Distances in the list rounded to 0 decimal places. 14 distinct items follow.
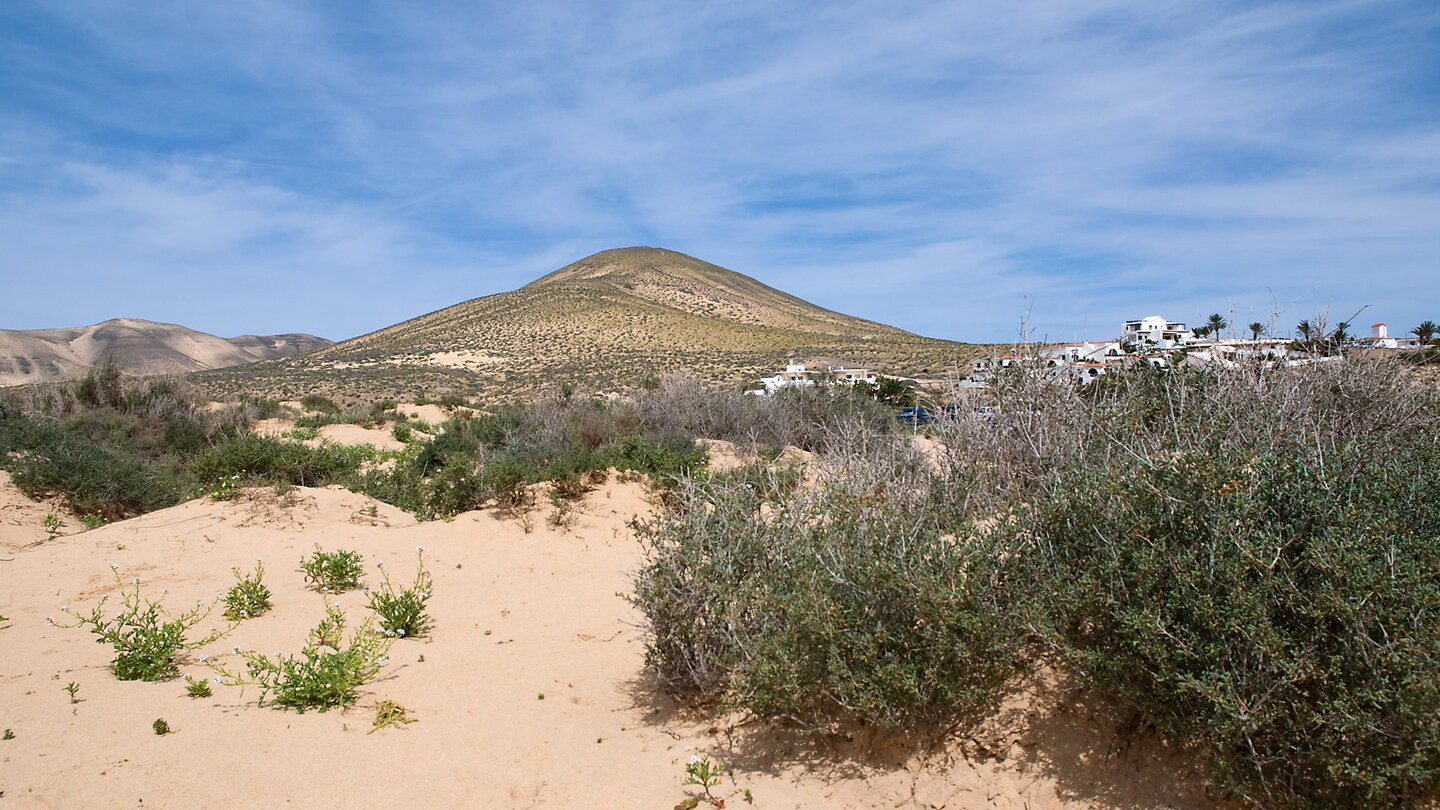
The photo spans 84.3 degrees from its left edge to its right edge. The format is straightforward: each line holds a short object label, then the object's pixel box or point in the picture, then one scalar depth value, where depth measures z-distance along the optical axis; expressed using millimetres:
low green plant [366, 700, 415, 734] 4316
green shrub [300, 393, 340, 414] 21297
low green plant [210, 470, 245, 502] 8492
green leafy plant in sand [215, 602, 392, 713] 4406
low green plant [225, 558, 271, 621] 5953
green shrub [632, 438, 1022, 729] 3416
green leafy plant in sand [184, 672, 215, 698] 4535
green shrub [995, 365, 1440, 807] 2584
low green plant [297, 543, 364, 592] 6758
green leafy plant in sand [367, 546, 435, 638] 5789
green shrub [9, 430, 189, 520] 8539
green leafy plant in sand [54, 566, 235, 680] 4699
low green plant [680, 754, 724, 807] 3557
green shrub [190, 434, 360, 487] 9273
